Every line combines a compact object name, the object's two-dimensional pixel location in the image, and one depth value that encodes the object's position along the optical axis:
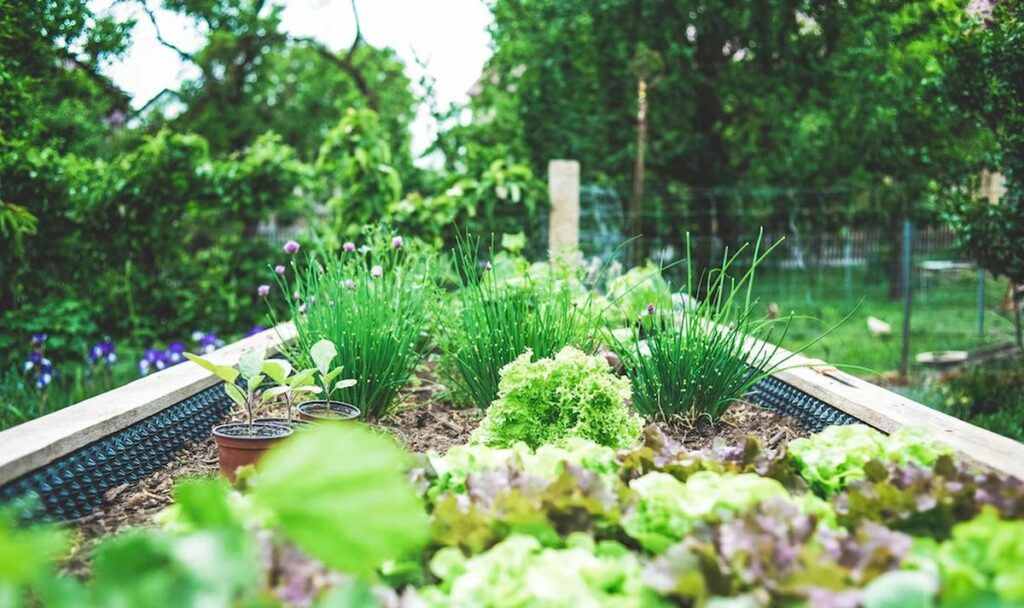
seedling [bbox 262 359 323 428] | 2.15
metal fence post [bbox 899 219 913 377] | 6.16
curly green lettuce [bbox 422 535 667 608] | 1.15
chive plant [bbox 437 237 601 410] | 2.74
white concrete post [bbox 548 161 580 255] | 5.83
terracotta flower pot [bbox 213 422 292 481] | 2.05
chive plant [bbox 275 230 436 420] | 2.70
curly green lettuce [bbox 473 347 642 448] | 2.31
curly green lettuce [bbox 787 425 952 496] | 1.78
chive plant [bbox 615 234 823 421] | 2.55
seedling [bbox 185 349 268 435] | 2.16
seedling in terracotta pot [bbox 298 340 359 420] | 2.26
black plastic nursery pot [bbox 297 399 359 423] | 2.29
